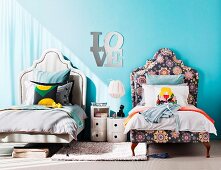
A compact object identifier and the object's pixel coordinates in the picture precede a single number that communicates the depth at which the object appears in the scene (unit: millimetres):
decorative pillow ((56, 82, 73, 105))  5824
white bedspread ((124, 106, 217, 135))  4867
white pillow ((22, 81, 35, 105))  5758
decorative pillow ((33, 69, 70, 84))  6102
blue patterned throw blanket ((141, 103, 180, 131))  4875
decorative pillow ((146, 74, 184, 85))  6051
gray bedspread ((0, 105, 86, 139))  4816
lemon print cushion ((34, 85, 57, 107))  5648
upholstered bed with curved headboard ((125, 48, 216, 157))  4871
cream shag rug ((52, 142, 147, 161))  4789
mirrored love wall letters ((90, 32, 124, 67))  6387
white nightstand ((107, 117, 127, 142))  5965
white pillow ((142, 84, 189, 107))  5645
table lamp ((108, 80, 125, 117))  6070
